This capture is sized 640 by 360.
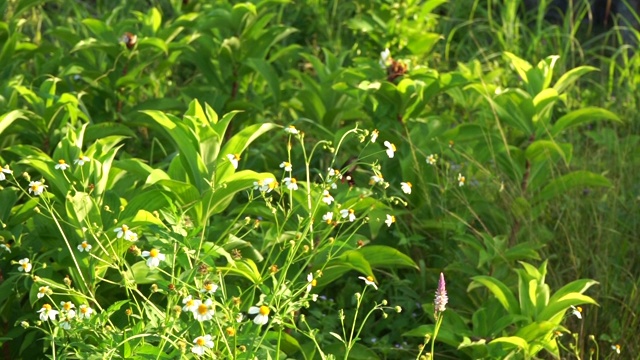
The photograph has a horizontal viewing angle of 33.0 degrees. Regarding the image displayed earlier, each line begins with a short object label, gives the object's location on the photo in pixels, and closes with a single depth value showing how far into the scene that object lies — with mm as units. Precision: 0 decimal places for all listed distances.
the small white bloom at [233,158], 2566
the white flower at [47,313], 2314
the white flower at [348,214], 2453
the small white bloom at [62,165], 2564
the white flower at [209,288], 2279
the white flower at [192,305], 2189
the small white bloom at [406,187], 2647
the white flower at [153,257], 2252
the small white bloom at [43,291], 2307
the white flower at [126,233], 2343
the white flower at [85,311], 2316
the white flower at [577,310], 2738
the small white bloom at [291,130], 2572
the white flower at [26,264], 2439
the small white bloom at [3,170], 2475
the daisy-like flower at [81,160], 2602
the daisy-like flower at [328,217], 2508
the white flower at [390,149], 2633
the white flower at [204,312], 2178
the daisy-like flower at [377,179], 2586
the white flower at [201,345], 2139
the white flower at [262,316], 2143
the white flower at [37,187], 2441
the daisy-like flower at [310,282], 2352
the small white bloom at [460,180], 3346
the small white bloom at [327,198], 2488
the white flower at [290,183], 2447
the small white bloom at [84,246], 2433
